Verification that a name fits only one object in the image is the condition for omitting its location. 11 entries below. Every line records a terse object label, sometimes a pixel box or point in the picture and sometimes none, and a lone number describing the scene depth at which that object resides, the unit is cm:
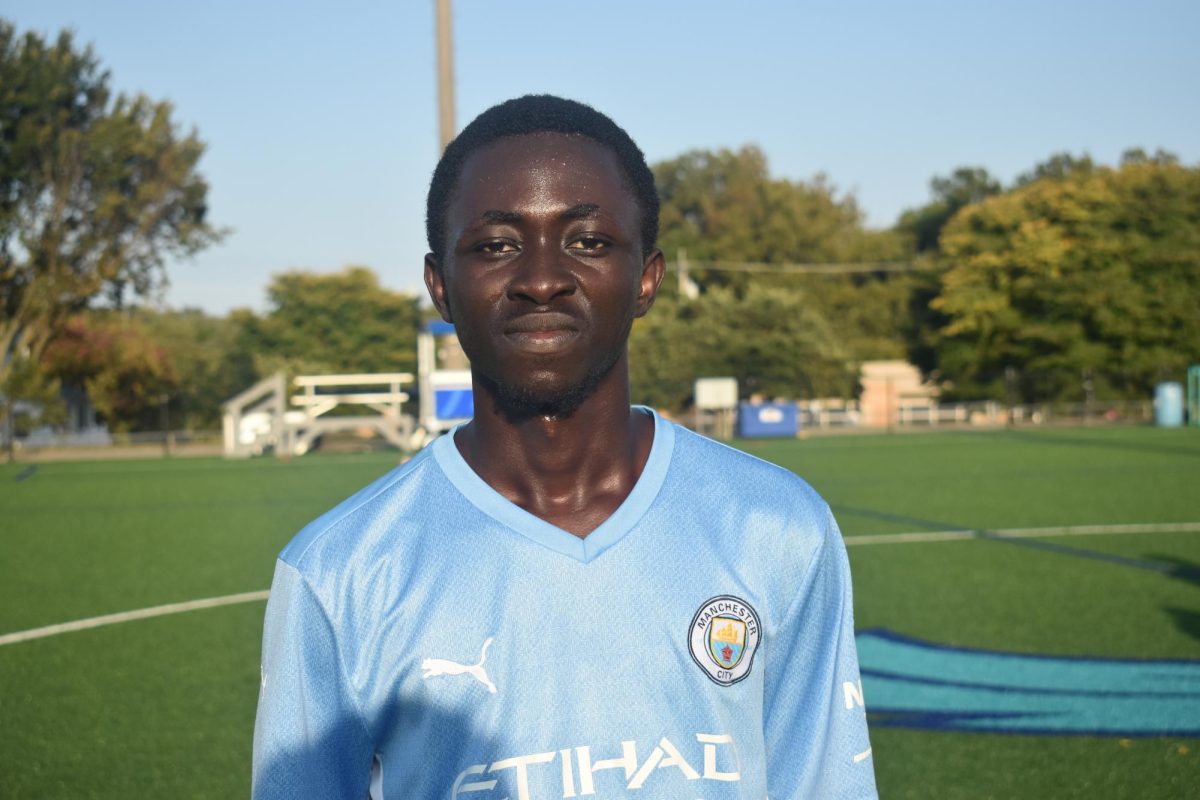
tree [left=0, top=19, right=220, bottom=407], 3791
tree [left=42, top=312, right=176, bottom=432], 4281
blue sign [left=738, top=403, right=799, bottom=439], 3459
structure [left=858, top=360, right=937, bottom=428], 5258
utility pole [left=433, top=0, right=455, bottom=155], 913
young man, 177
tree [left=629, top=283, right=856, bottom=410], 4562
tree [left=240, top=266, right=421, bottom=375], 5288
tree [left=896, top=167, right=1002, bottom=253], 7019
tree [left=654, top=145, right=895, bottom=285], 6419
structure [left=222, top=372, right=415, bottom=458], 3095
